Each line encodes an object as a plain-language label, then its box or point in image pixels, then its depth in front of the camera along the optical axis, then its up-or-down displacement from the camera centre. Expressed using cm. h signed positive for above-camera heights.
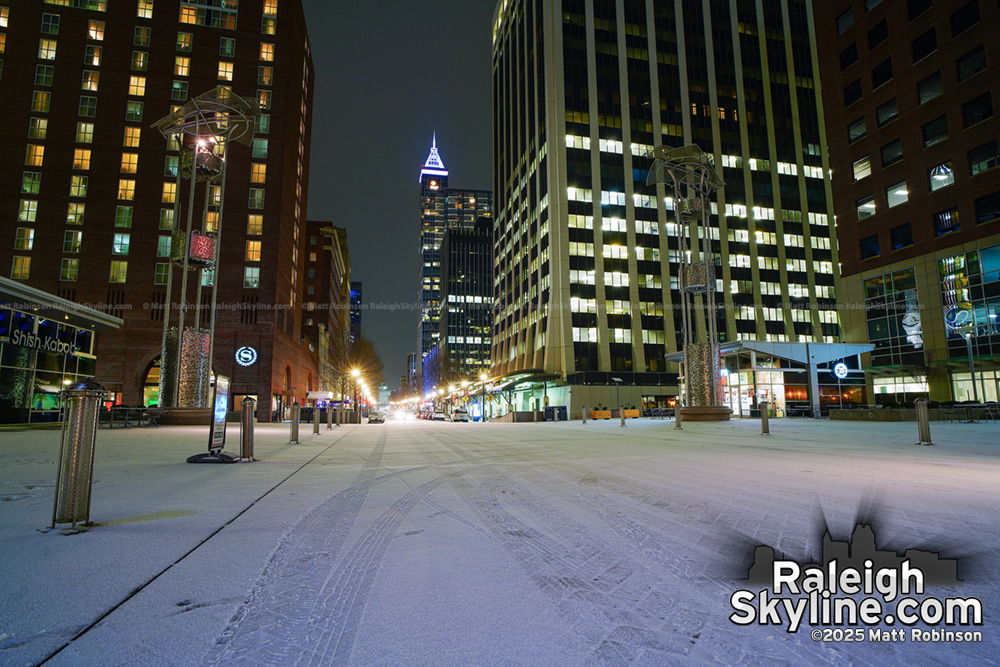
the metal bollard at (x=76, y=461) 440 -52
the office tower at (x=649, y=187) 6769 +3170
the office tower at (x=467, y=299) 17575 +3563
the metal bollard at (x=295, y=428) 1664 -89
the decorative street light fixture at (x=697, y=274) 2844 +730
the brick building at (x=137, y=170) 4528 +2202
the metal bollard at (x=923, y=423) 1355 -74
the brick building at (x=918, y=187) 3428 +1607
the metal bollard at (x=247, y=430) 1027 -58
